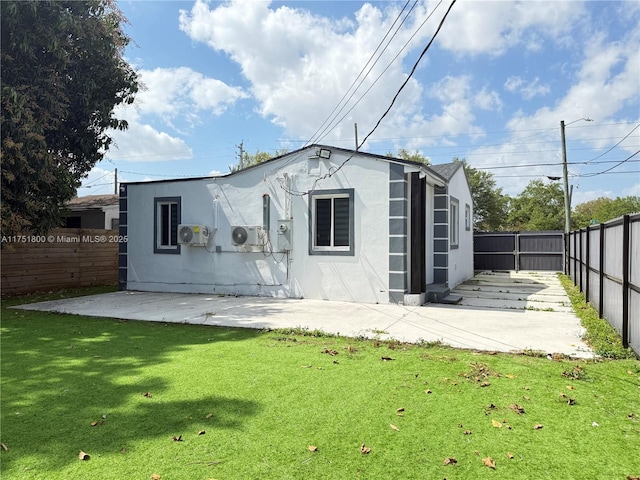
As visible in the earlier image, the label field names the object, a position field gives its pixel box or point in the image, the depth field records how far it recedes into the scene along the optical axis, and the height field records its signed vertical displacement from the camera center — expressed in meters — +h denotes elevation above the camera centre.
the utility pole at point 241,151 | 38.58 +8.61
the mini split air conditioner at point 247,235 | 10.09 +0.04
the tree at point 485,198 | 35.72 +3.63
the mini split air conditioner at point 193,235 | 10.49 +0.04
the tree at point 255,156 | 40.12 +8.53
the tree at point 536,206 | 39.25 +3.30
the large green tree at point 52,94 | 8.01 +3.37
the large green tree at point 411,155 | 34.19 +7.38
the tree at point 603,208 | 38.59 +3.07
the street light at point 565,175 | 19.92 +3.24
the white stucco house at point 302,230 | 8.84 +0.17
